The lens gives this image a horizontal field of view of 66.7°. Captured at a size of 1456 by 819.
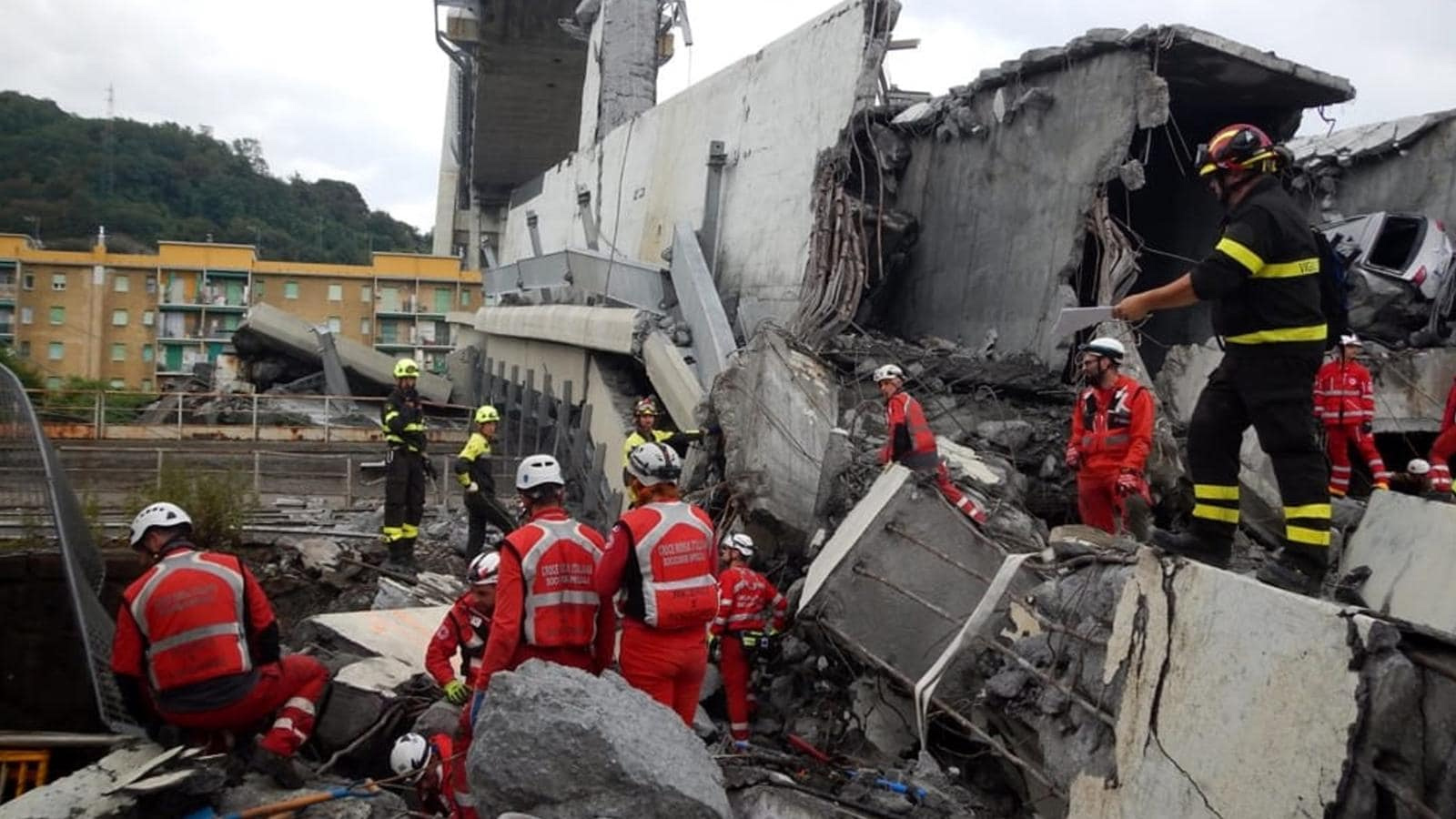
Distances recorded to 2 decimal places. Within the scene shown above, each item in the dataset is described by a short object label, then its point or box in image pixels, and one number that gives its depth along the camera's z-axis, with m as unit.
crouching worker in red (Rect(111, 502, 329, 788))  4.11
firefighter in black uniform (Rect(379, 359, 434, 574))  9.01
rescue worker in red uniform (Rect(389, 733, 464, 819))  4.48
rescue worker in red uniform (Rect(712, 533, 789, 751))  5.50
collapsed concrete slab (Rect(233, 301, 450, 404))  24.78
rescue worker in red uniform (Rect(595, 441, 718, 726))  4.02
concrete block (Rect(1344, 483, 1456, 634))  3.49
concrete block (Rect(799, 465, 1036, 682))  4.84
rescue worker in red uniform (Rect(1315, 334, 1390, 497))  6.97
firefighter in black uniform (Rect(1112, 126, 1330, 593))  3.44
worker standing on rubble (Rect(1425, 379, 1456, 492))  6.85
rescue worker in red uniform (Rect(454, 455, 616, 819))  4.03
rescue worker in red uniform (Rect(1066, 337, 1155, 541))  5.36
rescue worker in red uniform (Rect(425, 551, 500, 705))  4.75
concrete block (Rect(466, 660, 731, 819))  3.09
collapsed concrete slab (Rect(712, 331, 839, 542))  6.46
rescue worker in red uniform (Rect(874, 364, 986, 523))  5.55
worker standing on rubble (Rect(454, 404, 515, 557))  8.65
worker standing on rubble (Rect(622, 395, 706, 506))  7.82
